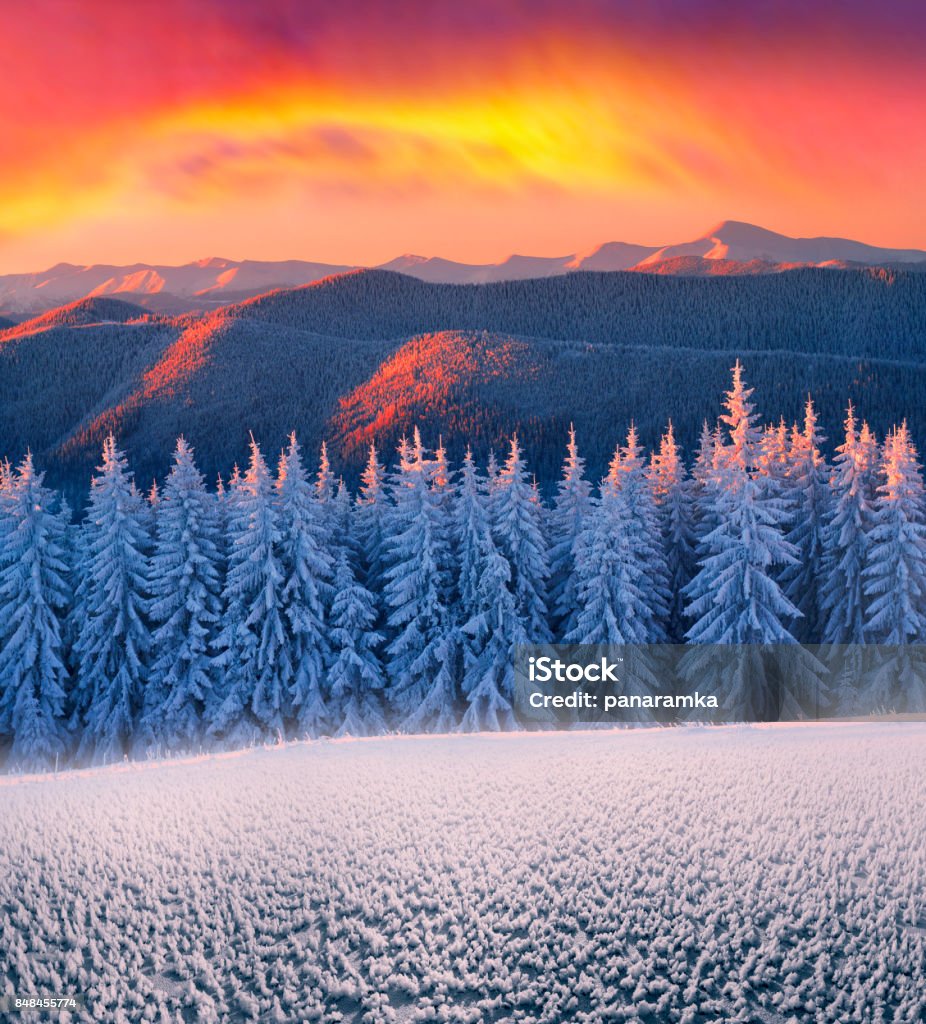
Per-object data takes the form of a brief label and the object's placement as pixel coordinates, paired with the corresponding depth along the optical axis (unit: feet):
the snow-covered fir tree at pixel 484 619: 125.49
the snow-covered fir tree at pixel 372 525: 148.46
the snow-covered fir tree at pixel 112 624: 135.85
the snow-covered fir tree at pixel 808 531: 134.41
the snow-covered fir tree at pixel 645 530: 129.80
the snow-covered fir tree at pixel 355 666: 130.93
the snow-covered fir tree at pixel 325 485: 153.28
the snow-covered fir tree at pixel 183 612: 133.28
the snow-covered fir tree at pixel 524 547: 133.39
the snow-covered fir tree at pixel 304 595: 131.95
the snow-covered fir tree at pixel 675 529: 137.69
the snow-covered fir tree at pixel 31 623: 134.21
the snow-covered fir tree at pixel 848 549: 128.67
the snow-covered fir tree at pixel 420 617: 129.08
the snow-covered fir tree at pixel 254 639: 130.41
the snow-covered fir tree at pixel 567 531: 137.39
